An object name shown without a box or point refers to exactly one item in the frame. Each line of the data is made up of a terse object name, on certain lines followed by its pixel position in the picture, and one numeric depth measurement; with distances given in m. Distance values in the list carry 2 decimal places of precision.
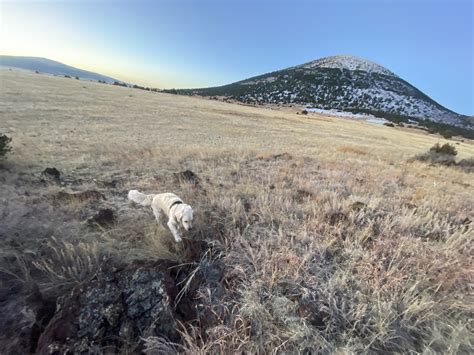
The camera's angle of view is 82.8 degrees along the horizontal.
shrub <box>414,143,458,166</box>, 13.61
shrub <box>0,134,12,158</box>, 6.85
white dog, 3.54
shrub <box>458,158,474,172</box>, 12.61
